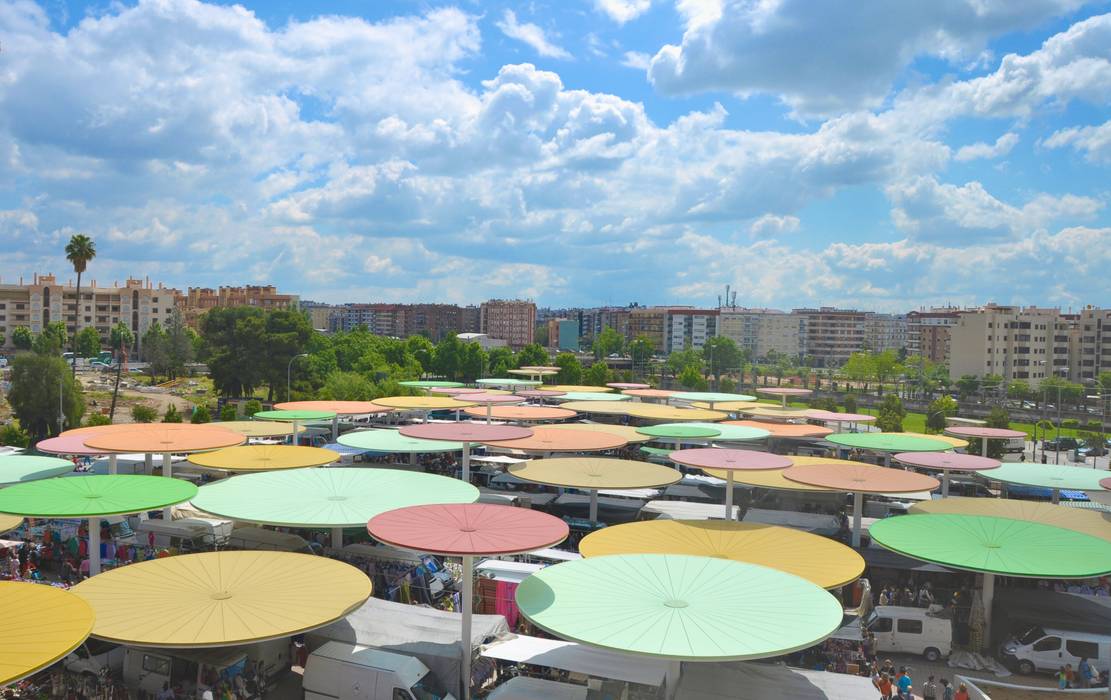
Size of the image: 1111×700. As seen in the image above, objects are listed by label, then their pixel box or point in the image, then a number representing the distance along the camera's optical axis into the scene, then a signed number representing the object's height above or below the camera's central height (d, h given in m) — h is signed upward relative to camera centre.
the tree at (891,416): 59.92 -6.02
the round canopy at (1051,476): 31.14 -5.57
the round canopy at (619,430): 37.75 -5.24
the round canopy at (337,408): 44.81 -5.04
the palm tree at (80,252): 64.00 +5.54
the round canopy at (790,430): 42.25 -5.25
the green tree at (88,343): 132.75 -4.56
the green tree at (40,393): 54.94 -5.66
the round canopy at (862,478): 25.92 -4.92
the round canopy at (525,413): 43.25 -4.83
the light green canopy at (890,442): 36.53 -5.00
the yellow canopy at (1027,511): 26.14 -5.94
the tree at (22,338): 131.75 -4.03
